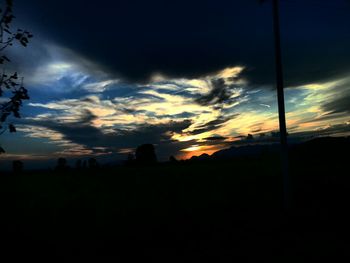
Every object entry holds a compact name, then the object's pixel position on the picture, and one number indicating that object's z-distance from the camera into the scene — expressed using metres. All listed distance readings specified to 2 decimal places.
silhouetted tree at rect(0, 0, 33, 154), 4.91
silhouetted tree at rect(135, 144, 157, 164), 161.88
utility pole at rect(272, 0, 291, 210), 17.17
